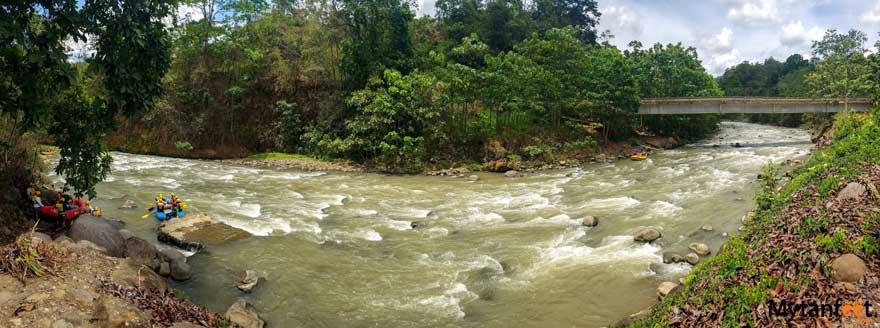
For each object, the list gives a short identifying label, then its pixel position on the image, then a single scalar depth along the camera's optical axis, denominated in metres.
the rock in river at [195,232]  12.22
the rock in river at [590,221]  14.26
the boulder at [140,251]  9.93
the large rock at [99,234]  9.89
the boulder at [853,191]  7.77
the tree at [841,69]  41.78
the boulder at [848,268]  5.48
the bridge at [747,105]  34.94
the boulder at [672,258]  11.03
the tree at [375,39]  31.27
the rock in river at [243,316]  8.35
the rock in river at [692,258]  10.89
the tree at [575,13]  56.79
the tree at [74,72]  7.52
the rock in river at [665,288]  9.08
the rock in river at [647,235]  12.48
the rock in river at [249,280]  10.04
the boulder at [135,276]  7.99
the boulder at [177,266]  10.27
